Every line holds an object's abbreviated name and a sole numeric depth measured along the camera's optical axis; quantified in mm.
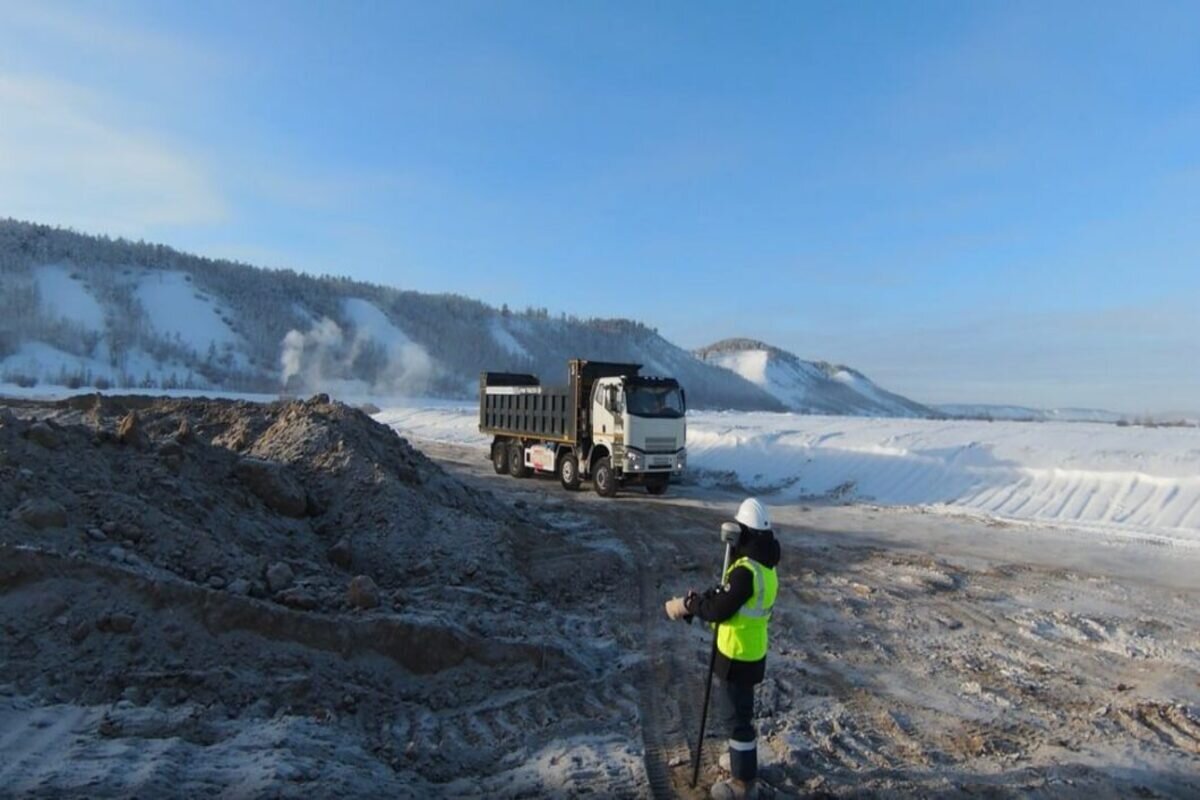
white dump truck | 18188
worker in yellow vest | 4758
